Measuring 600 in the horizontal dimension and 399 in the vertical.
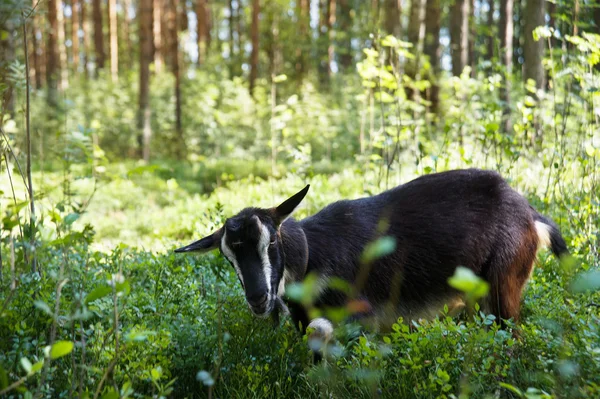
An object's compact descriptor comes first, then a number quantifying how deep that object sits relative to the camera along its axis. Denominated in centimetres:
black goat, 427
